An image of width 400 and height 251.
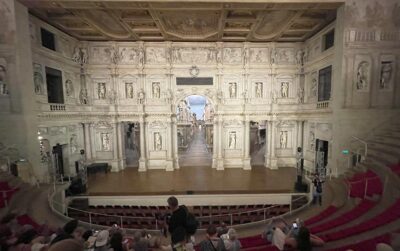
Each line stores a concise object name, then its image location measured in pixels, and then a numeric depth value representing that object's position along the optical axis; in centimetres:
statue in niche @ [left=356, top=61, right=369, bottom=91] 1043
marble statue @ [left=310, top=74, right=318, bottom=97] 1433
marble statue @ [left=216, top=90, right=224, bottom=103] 1580
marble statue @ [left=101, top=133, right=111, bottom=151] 1616
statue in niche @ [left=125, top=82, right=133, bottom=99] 1602
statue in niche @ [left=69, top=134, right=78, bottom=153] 1456
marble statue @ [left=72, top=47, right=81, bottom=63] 1474
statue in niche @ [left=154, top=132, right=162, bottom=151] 1630
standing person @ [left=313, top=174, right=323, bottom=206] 910
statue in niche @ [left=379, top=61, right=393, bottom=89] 1040
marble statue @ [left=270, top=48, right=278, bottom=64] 1567
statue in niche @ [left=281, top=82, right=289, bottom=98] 1620
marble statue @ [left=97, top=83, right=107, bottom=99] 1586
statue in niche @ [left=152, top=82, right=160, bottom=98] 1603
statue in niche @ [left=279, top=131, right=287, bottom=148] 1657
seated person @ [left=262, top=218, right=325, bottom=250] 393
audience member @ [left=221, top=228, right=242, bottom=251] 427
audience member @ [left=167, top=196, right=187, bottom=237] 355
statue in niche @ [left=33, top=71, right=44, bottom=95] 1155
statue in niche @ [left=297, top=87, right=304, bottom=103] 1584
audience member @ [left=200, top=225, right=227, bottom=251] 351
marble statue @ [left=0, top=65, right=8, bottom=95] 988
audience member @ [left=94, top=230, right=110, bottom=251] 435
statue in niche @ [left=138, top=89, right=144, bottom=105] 1568
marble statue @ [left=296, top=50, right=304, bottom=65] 1556
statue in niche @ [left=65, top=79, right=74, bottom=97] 1421
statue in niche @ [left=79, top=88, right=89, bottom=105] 1543
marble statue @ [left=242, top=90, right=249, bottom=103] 1596
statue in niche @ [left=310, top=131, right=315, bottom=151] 1466
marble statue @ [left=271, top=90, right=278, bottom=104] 1600
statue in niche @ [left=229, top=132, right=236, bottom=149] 1650
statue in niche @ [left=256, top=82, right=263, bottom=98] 1625
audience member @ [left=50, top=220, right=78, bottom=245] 434
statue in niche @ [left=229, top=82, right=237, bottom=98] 1616
